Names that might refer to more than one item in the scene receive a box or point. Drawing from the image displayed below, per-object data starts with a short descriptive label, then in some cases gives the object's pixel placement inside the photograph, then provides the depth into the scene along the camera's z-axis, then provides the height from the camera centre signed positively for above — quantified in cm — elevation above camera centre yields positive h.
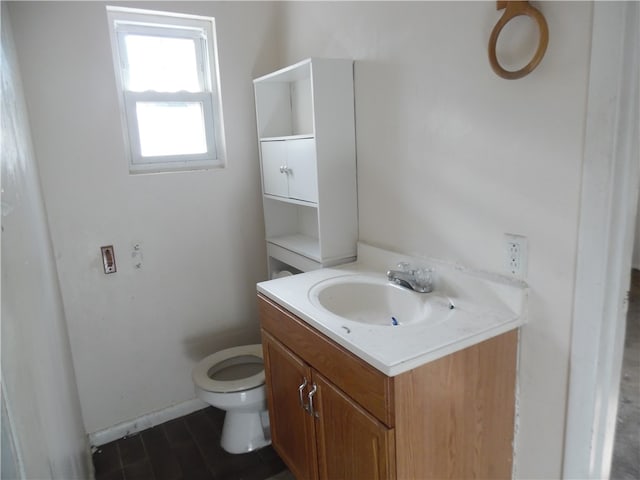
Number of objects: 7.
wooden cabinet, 118 -76
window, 214 +34
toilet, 198 -108
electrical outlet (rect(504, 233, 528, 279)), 130 -33
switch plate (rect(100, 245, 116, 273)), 214 -47
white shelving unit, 186 -5
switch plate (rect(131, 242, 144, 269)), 221 -47
